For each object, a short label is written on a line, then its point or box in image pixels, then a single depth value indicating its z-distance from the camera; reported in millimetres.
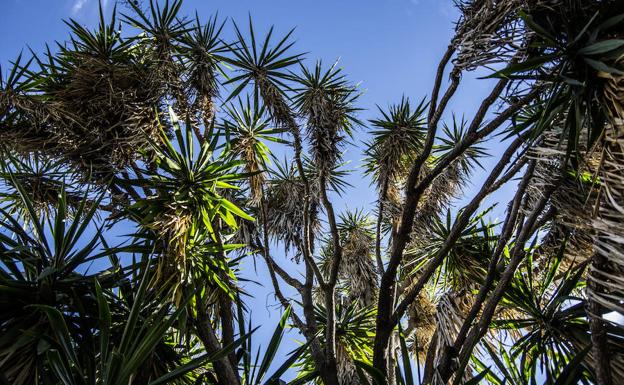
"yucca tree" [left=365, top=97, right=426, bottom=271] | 6781
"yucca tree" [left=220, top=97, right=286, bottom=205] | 5629
